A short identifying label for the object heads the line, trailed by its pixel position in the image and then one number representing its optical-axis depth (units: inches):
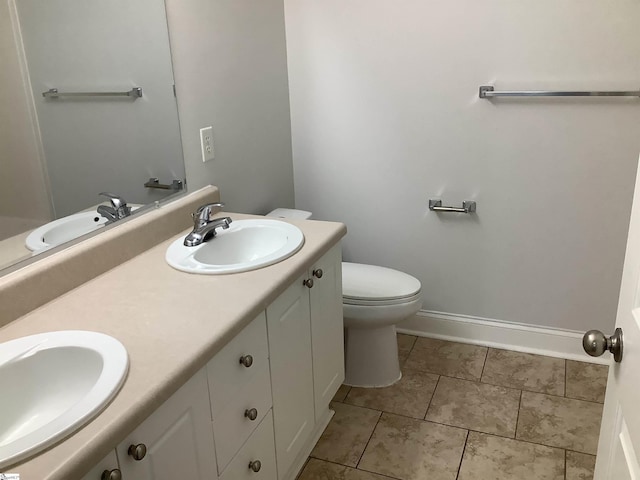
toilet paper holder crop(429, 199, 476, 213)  101.3
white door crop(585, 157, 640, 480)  35.6
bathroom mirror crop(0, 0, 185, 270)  56.1
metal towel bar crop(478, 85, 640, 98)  86.6
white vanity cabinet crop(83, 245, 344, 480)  46.9
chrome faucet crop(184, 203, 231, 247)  71.4
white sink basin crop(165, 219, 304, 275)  64.8
